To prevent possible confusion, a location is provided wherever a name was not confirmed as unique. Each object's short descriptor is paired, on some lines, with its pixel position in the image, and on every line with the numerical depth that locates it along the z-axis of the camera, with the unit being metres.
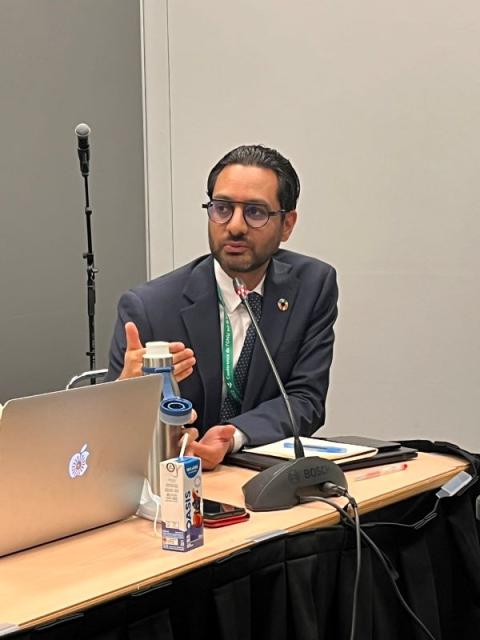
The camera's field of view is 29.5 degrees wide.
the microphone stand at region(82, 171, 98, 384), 3.33
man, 2.19
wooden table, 1.16
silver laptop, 1.28
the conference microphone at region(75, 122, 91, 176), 3.10
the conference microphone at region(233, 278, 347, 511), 1.56
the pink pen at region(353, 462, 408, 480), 1.78
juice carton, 1.34
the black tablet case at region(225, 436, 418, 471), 1.82
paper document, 1.84
